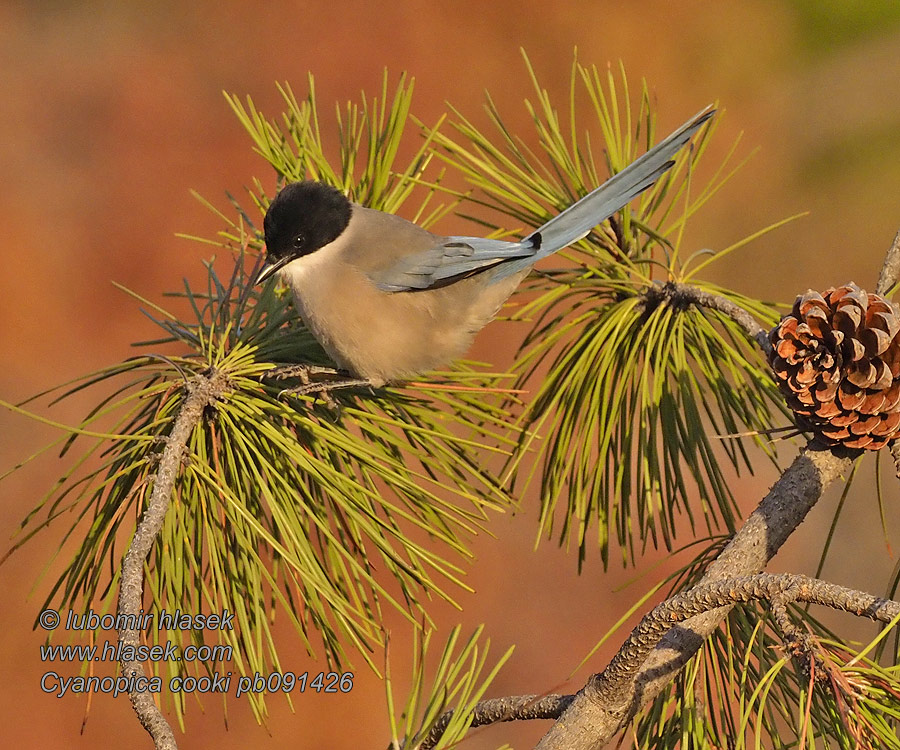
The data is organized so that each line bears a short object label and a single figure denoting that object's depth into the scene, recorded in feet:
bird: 31.25
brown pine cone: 30.63
